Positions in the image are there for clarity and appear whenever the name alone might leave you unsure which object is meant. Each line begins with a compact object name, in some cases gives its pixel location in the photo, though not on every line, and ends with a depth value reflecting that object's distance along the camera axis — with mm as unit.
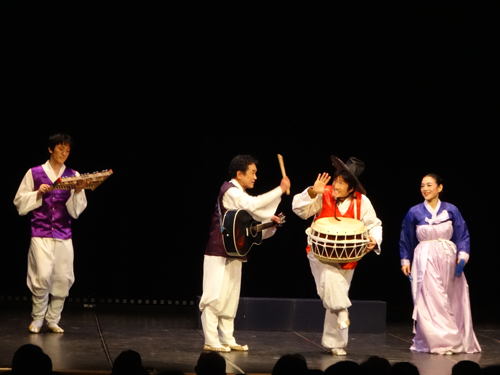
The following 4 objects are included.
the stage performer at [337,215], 10687
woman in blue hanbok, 11742
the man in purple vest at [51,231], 11805
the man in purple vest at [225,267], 10766
